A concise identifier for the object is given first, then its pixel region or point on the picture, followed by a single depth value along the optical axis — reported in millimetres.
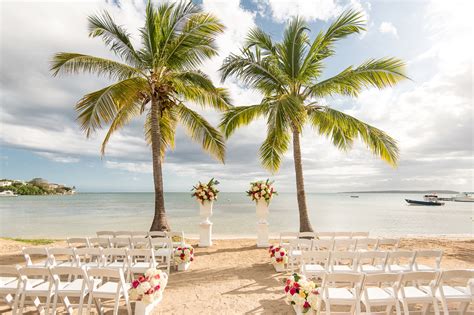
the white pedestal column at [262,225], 9648
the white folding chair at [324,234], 7156
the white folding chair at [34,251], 4980
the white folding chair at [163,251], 6119
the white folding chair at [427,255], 4727
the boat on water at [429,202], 56656
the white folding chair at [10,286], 3732
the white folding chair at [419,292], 3500
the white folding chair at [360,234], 7307
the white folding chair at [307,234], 6973
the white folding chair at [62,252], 4840
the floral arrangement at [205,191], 9898
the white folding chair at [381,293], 3426
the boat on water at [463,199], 82550
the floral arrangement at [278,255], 6555
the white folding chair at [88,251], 4875
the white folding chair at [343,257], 4551
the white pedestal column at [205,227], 9930
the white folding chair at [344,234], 7270
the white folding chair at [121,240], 6506
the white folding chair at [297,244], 6059
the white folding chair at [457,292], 3551
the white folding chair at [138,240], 6437
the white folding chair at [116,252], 4875
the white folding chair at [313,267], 4594
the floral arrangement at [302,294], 3695
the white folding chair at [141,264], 4910
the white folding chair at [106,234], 7415
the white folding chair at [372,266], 4605
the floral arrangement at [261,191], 9500
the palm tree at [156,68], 8836
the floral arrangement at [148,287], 3852
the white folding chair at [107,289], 3633
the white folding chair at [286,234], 6959
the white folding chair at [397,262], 4723
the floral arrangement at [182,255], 6859
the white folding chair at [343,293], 3439
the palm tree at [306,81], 9203
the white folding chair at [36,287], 3682
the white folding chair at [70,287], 3672
